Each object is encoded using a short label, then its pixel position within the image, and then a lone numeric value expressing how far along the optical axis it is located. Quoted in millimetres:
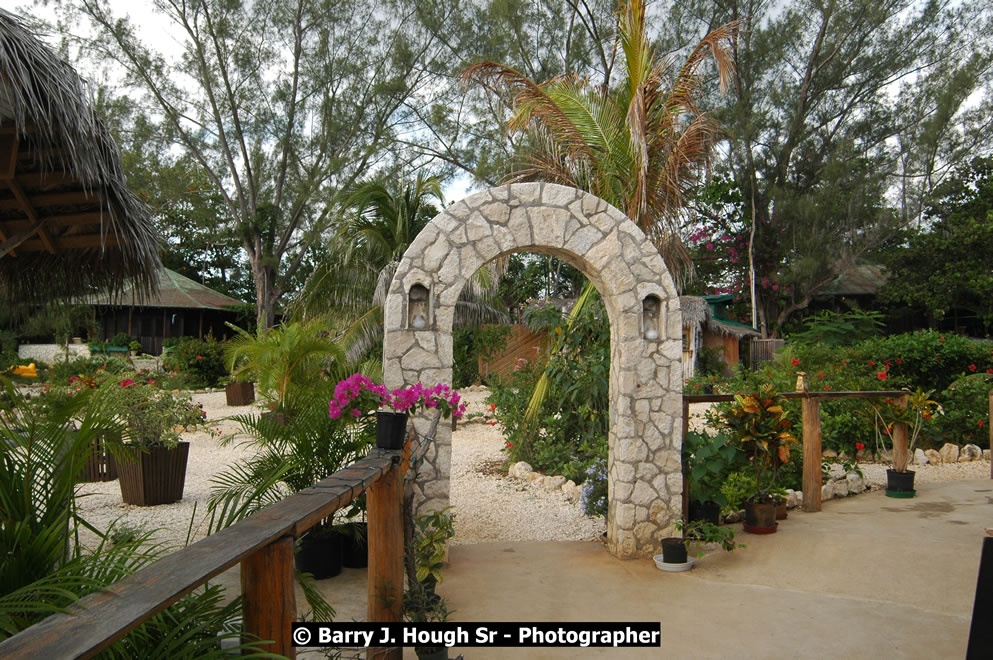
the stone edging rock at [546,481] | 7379
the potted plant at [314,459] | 4695
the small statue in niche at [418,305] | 5234
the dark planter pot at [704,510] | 5883
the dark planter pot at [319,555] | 4797
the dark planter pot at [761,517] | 5797
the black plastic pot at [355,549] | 5137
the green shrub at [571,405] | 7570
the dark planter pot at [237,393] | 14367
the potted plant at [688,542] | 5215
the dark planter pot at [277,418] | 5453
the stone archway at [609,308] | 5238
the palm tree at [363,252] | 13953
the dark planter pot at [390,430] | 3707
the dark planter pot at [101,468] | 7644
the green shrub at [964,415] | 9430
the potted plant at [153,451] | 6754
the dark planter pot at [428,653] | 3197
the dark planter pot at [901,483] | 7039
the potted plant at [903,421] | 7066
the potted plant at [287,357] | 8930
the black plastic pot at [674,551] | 5215
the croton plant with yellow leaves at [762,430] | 5938
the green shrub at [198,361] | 17484
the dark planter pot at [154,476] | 6834
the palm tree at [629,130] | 8133
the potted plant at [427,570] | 3467
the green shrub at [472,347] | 16719
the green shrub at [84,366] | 15242
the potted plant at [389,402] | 3740
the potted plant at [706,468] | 5711
